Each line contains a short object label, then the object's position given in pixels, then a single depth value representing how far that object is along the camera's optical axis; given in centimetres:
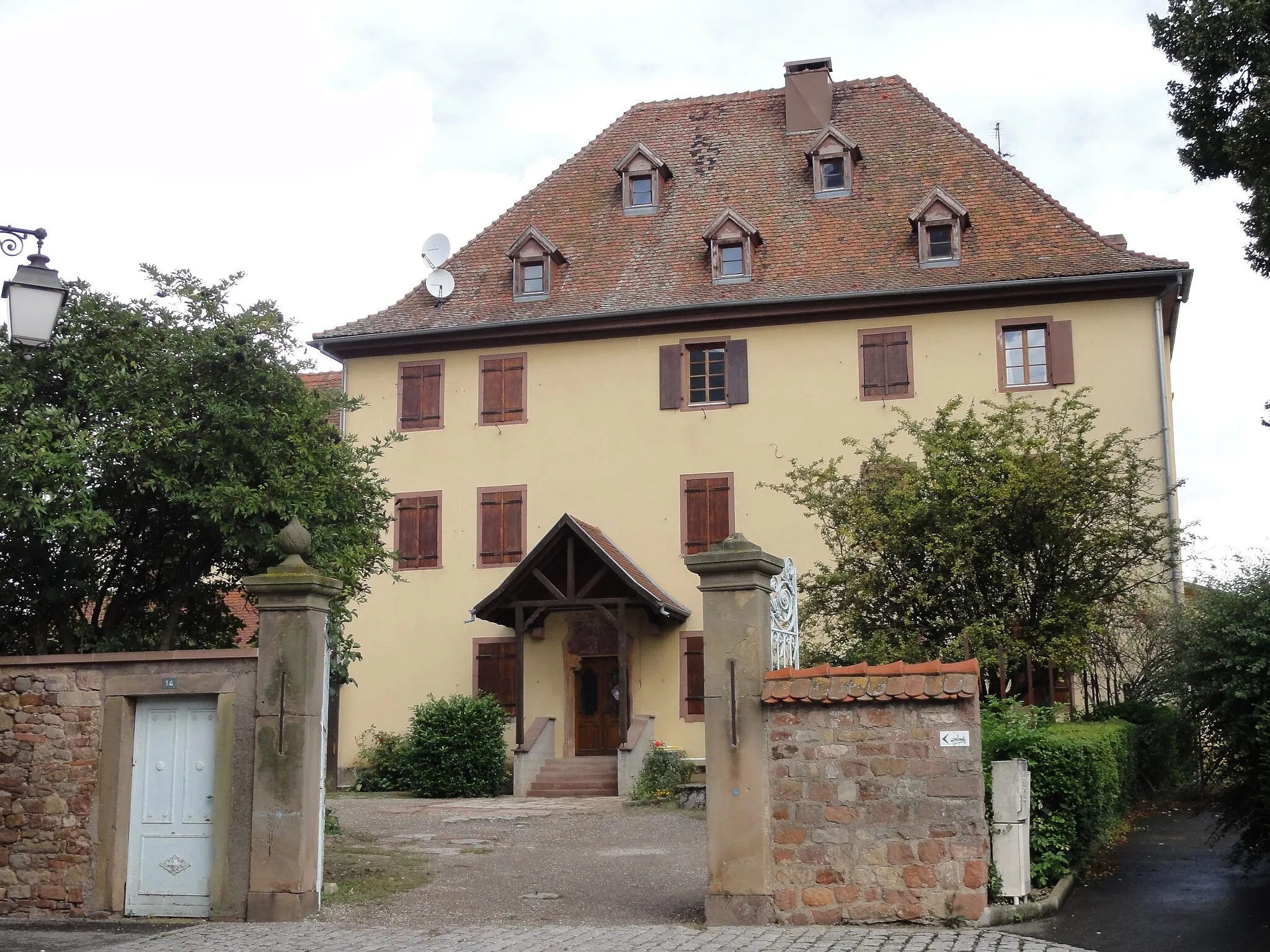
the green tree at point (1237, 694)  957
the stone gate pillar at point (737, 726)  966
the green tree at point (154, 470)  1220
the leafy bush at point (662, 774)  2062
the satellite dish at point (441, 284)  2633
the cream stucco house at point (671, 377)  2325
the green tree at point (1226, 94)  1443
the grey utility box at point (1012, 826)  957
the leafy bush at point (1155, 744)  1800
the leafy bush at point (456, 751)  2169
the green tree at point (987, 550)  1631
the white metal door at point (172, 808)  1059
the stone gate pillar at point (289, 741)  1029
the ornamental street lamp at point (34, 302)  855
